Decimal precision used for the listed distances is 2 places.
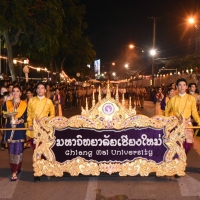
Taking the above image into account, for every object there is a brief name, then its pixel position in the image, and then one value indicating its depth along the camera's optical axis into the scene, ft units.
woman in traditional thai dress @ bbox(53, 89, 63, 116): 35.97
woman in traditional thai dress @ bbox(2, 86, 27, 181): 15.09
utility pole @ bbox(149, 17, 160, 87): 65.02
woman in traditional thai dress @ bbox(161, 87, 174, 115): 22.79
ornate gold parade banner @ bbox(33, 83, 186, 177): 14.33
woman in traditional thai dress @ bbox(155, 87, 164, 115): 36.56
